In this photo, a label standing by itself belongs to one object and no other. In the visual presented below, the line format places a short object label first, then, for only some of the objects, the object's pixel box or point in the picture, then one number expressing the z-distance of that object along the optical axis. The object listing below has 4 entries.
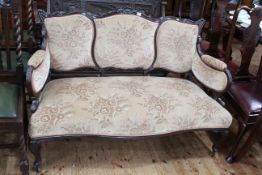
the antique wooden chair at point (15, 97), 1.50
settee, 1.67
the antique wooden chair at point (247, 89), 1.96
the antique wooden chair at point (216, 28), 2.46
